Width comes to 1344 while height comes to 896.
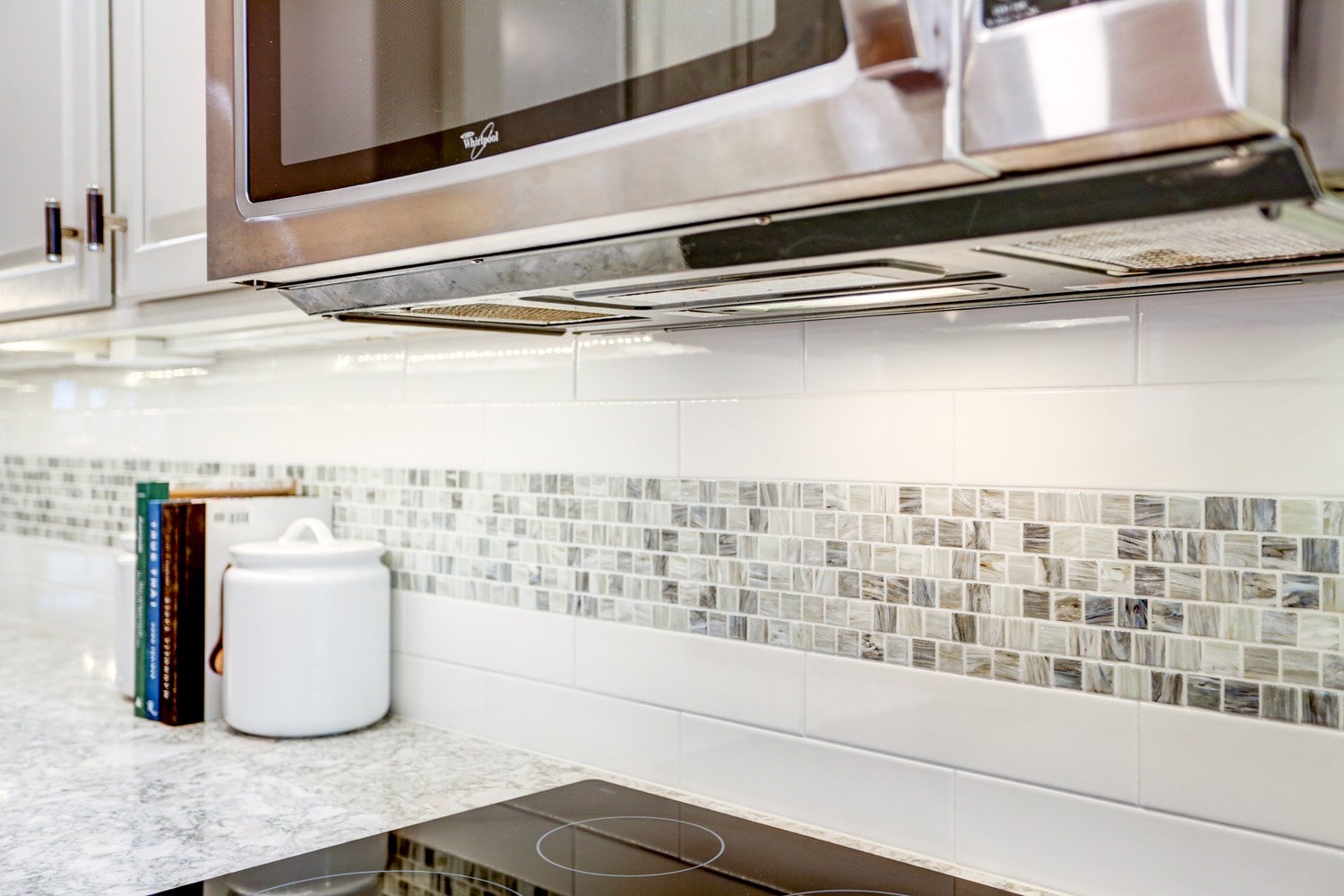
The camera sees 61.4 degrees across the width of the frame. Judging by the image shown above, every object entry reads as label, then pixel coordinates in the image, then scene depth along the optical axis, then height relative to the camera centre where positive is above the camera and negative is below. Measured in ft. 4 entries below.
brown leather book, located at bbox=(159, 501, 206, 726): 4.64 -0.65
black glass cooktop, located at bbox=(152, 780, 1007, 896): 2.96 -1.13
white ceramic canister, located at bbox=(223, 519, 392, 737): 4.40 -0.72
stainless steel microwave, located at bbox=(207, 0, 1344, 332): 1.57 +0.52
